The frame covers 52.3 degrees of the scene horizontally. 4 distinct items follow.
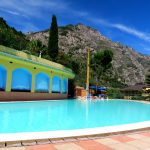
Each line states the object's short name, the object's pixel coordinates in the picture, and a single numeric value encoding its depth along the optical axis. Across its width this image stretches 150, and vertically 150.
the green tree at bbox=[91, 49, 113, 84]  32.62
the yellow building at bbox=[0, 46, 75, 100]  11.67
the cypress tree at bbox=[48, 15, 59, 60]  28.19
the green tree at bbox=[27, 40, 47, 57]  28.29
